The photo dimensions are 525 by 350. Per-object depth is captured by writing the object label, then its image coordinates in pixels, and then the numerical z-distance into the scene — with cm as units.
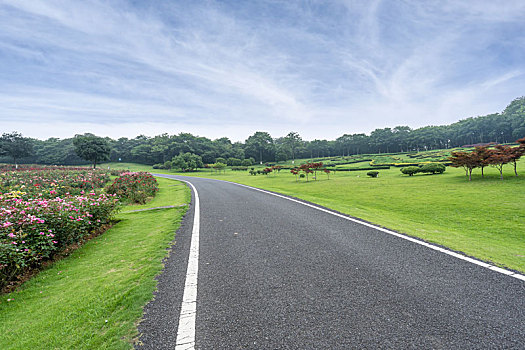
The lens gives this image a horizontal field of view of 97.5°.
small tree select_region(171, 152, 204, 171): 6456
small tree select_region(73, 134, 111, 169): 4556
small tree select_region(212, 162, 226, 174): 5607
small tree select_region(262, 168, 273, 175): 3954
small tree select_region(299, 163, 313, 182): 2511
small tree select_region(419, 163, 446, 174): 2147
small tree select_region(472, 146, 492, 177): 1477
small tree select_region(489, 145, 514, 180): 1383
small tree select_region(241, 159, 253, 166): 7720
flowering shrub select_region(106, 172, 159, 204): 1418
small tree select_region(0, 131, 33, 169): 5000
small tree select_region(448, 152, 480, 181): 1532
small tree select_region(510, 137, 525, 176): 1370
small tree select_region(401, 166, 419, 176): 2255
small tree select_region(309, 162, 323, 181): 2465
